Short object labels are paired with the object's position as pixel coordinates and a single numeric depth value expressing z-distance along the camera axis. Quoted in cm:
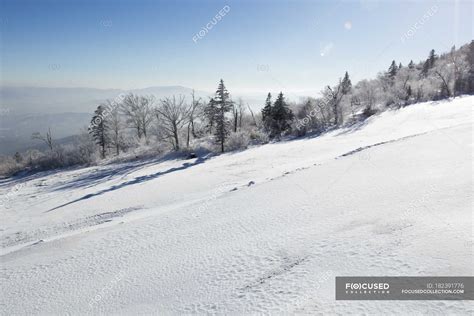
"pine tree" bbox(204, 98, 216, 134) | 4860
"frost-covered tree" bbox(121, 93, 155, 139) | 5272
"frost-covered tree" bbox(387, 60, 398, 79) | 7948
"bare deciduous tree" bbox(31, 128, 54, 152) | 4785
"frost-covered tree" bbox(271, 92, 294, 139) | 4612
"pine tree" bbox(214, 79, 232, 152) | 3703
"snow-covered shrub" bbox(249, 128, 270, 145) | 4203
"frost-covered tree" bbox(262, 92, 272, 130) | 4882
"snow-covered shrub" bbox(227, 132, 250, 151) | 3822
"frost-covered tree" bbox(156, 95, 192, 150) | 4172
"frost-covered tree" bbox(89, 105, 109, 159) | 4444
